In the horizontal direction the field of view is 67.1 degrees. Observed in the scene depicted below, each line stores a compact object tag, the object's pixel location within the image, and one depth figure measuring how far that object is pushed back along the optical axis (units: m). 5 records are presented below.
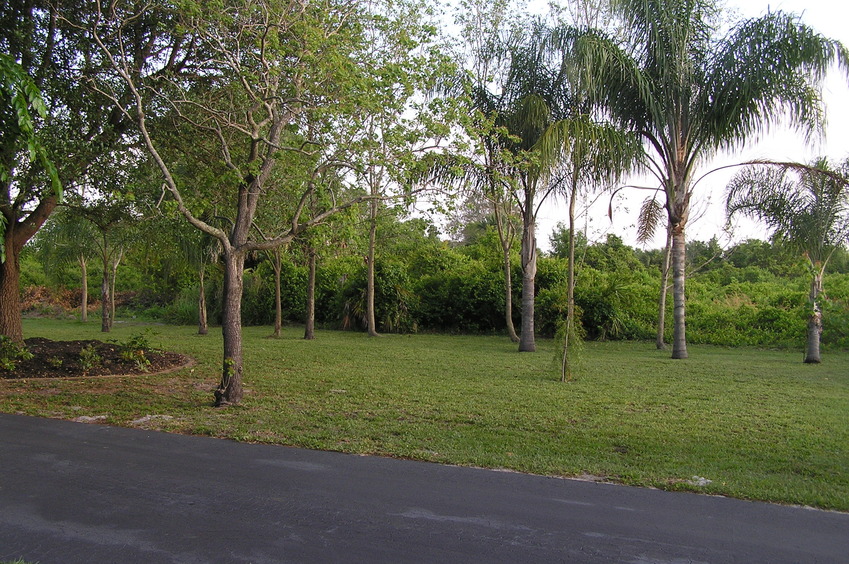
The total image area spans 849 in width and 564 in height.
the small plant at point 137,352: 11.96
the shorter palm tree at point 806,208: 14.20
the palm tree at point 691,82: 13.75
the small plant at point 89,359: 11.35
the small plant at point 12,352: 11.16
